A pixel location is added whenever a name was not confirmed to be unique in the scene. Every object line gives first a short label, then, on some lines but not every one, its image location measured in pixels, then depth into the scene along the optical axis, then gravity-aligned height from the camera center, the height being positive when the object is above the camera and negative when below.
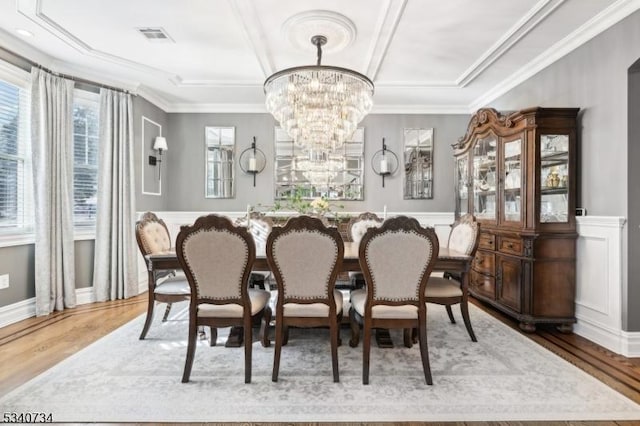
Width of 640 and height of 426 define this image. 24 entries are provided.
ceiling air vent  3.03 +1.64
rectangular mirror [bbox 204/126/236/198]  5.19 +0.81
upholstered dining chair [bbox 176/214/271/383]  2.04 -0.36
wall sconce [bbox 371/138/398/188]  5.15 +0.81
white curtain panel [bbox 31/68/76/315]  3.30 +0.26
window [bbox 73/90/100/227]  3.87 +0.67
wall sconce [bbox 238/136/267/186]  5.15 +0.84
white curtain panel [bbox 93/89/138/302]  3.89 +0.10
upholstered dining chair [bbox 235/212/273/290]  3.20 -0.20
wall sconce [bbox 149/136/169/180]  4.68 +0.94
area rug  1.77 -1.04
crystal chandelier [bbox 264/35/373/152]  2.82 +0.99
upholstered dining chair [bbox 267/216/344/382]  2.00 -0.36
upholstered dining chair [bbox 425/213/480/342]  2.64 -0.59
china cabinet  3.00 -0.07
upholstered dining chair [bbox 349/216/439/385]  2.03 -0.38
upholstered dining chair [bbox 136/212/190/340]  2.69 -0.54
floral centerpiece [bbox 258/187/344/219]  4.91 +0.17
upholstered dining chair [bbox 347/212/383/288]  3.81 -0.12
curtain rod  3.14 +1.49
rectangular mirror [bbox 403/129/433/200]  5.18 +0.82
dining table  2.46 -0.38
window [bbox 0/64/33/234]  3.12 +0.57
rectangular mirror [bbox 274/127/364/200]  5.10 +0.60
